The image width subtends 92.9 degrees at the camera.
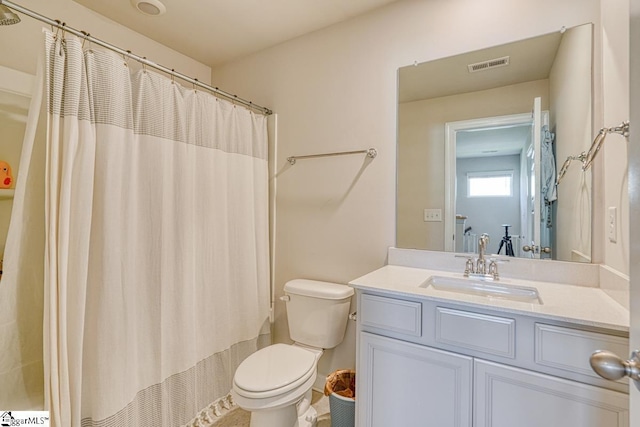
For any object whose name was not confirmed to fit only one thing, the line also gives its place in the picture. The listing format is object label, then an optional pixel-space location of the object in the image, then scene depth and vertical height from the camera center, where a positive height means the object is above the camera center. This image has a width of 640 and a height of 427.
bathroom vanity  0.95 -0.53
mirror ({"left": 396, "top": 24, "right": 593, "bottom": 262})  1.40 +0.32
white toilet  1.36 -0.77
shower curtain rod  1.15 +0.75
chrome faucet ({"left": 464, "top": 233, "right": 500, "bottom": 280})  1.48 -0.29
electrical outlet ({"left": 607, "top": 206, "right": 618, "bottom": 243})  1.14 -0.06
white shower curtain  1.25 -0.17
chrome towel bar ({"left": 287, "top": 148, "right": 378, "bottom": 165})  1.85 +0.36
